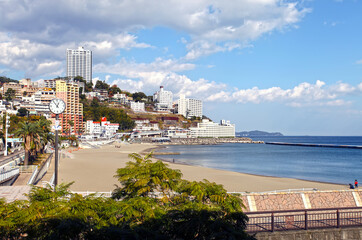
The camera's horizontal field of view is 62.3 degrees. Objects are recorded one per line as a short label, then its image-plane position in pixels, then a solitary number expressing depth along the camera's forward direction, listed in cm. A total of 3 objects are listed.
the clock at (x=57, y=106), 1287
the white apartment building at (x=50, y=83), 18838
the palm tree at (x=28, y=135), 3123
